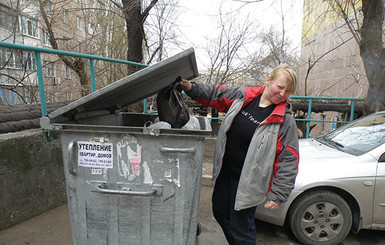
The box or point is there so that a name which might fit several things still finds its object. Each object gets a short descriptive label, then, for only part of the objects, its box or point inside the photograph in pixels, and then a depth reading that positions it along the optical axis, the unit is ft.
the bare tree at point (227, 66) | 25.53
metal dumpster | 5.21
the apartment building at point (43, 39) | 20.44
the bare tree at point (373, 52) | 16.10
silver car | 8.65
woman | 5.90
